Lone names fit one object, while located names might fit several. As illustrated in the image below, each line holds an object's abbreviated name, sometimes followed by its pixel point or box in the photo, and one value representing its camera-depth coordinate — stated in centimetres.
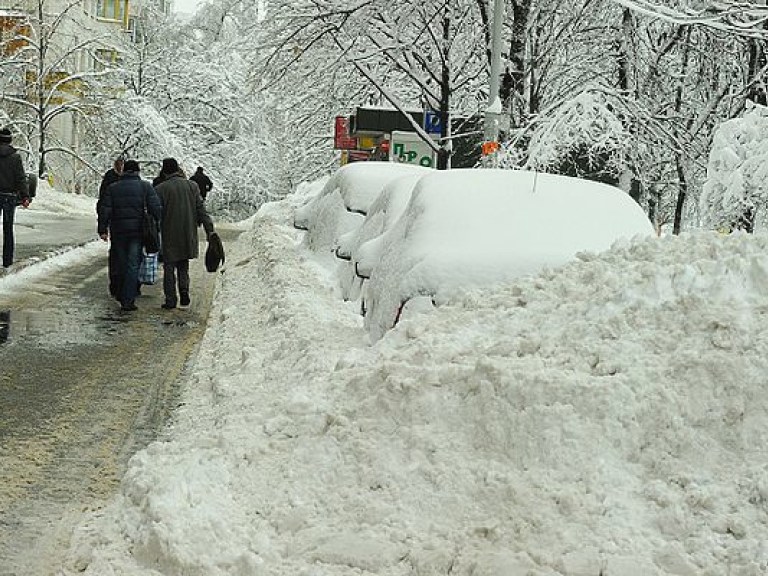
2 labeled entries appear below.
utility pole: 1811
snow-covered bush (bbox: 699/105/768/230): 1502
